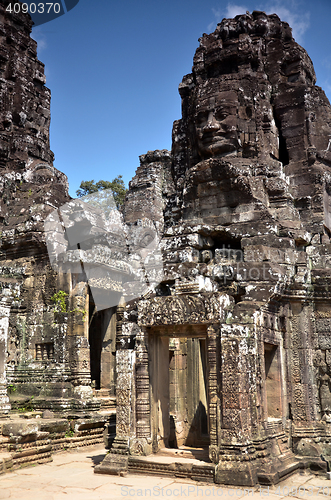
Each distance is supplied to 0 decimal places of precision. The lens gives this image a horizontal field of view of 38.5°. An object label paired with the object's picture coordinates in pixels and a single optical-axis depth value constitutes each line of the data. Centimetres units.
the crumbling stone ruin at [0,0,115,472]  976
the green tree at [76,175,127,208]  3094
